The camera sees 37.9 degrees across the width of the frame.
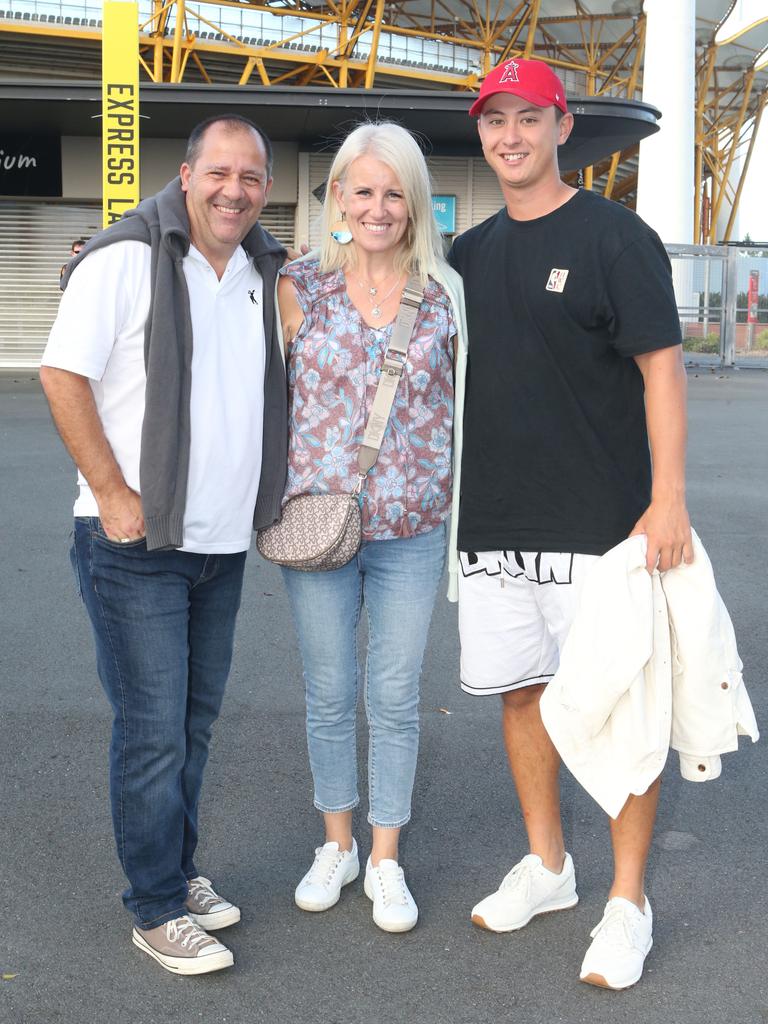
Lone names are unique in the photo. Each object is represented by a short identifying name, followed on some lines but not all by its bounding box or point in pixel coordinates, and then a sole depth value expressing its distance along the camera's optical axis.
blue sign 25.69
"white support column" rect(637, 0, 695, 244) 33.41
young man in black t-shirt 2.80
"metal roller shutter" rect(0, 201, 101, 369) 25.30
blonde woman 2.91
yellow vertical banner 13.25
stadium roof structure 28.50
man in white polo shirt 2.59
